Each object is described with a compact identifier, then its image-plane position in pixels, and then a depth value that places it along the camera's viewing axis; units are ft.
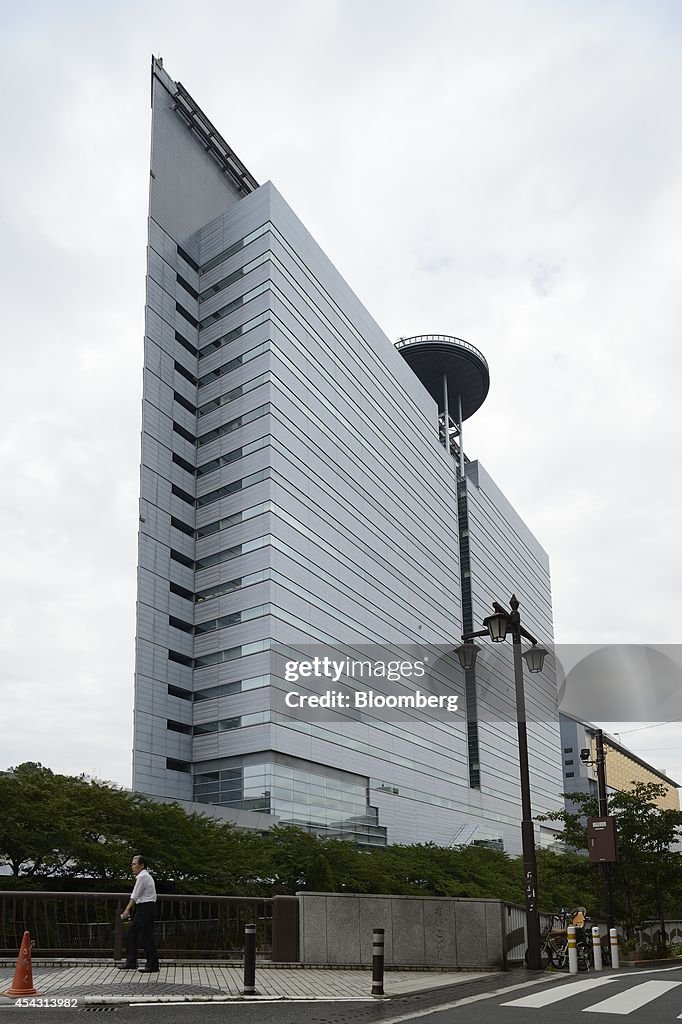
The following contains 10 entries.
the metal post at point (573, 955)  63.87
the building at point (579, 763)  568.00
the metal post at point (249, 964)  42.86
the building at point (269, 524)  228.84
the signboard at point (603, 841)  83.97
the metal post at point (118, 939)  51.98
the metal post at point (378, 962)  45.01
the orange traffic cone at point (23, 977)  39.10
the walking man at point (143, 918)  46.73
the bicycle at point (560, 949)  68.94
